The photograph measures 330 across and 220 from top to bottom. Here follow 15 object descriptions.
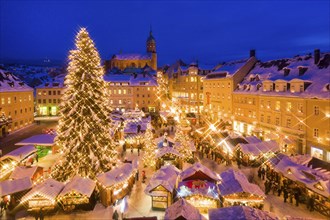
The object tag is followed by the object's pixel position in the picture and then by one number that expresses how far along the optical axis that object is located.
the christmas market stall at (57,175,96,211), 17.57
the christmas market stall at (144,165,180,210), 17.81
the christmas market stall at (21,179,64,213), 17.00
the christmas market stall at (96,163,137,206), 18.81
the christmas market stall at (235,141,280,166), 27.12
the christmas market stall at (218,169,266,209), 16.84
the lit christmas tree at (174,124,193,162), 27.14
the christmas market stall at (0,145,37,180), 24.83
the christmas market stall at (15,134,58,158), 30.18
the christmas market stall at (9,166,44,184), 21.52
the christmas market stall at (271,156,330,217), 17.12
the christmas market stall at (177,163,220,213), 17.12
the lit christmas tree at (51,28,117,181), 20.36
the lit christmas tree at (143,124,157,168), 26.38
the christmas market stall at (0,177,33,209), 18.34
